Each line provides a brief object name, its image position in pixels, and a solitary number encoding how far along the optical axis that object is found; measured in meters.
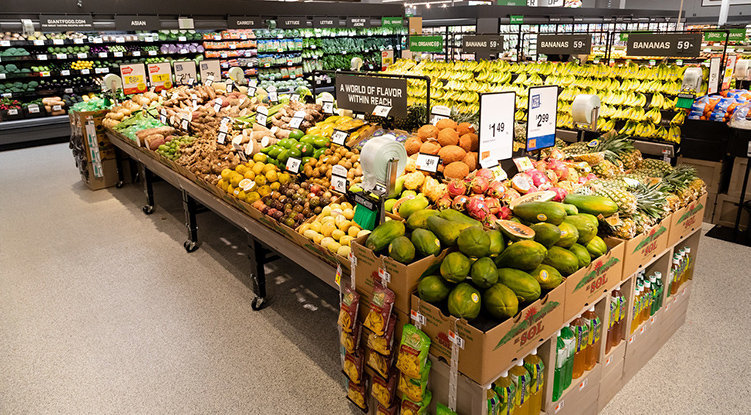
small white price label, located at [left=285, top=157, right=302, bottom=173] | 3.68
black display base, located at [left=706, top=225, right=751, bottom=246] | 4.71
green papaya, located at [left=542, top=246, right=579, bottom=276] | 2.08
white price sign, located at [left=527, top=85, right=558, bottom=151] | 3.02
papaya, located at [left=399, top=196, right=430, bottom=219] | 2.46
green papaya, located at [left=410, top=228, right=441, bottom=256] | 2.06
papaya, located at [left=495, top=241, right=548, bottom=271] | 1.95
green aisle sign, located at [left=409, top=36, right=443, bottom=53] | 8.95
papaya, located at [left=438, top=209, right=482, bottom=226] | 2.21
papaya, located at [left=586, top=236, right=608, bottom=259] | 2.24
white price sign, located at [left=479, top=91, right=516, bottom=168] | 2.72
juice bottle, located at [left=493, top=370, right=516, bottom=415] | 1.96
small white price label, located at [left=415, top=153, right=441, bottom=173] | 2.85
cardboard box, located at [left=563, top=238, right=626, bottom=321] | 2.13
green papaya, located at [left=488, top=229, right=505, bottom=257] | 2.04
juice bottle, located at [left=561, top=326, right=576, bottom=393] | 2.27
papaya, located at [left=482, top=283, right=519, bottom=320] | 1.84
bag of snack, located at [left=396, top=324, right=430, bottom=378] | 1.95
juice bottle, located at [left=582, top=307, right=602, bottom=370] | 2.40
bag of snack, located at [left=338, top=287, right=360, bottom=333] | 2.26
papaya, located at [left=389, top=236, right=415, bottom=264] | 2.03
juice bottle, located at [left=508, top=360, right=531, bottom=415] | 2.02
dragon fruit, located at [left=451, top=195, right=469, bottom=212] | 2.40
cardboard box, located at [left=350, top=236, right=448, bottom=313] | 2.01
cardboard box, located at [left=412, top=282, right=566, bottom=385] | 1.79
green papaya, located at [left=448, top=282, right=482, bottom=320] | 1.84
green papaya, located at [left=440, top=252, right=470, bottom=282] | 1.92
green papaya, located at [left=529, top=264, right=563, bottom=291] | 2.01
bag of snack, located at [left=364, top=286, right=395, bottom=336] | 2.07
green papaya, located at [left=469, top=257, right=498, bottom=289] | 1.89
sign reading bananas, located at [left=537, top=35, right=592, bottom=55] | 7.33
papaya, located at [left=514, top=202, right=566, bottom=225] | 2.17
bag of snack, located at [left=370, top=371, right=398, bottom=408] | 2.20
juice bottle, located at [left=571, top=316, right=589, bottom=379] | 2.33
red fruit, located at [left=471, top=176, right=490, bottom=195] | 2.52
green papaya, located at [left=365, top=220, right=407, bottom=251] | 2.16
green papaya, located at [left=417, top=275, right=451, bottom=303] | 1.94
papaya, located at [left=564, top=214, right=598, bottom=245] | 2.21
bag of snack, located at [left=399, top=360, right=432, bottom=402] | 2.01
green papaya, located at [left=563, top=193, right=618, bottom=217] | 2.34
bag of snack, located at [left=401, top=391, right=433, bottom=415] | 2.07
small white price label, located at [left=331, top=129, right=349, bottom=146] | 3.59
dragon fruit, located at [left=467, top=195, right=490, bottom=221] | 2.33
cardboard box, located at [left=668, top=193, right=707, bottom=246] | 2.79
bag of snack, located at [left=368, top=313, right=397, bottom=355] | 2.10
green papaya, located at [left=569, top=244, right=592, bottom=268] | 2.15
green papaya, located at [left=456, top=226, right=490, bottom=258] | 1.97
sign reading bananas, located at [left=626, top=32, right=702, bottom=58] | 6.05
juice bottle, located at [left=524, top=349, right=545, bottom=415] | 2.10
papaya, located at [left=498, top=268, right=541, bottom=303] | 1.91
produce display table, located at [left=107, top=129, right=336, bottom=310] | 2.98
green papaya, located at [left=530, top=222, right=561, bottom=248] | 2.08
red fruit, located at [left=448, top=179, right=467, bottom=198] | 2.52
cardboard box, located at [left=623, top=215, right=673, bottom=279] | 2.43
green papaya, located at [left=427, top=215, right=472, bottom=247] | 2.10
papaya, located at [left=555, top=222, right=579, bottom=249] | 2.12
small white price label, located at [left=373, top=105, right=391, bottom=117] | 3.56
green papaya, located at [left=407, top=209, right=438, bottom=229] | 2.26
